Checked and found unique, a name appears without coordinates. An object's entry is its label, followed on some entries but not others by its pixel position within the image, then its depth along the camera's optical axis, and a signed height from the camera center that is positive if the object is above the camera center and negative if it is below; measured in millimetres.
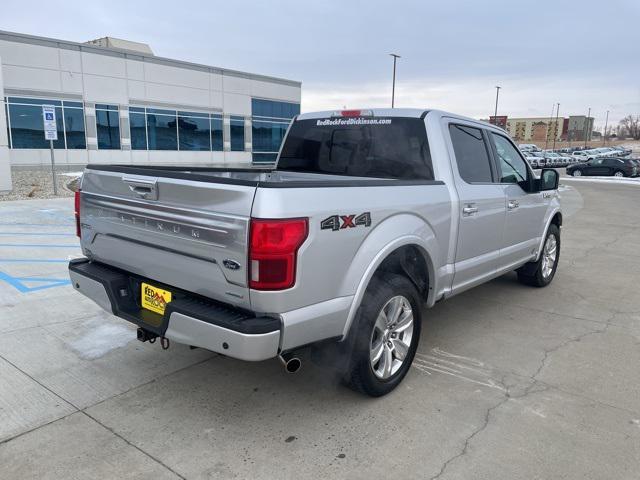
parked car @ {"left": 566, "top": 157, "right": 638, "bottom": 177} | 34031 -1374
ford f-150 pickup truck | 2574 -613
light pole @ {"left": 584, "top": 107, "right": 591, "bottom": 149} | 100900 +4264
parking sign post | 14156 +404
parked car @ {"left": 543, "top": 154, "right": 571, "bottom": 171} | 49038 -1208
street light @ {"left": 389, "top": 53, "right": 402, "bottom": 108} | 43347 +5768
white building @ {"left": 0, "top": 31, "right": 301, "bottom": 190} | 23531 +1870
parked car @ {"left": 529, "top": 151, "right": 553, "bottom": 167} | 43375 -1031
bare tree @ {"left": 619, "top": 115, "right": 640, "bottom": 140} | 134500 +5866
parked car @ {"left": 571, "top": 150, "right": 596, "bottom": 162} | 53181 -829
